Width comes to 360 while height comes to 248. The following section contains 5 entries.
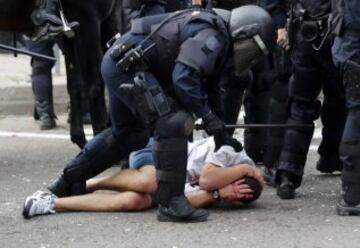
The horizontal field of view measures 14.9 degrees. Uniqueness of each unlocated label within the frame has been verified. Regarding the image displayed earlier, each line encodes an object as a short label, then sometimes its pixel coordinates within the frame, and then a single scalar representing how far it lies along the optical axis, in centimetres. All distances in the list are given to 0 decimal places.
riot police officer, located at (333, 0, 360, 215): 781
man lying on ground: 826
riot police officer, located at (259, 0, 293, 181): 957
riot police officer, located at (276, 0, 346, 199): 852
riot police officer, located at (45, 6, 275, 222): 760
